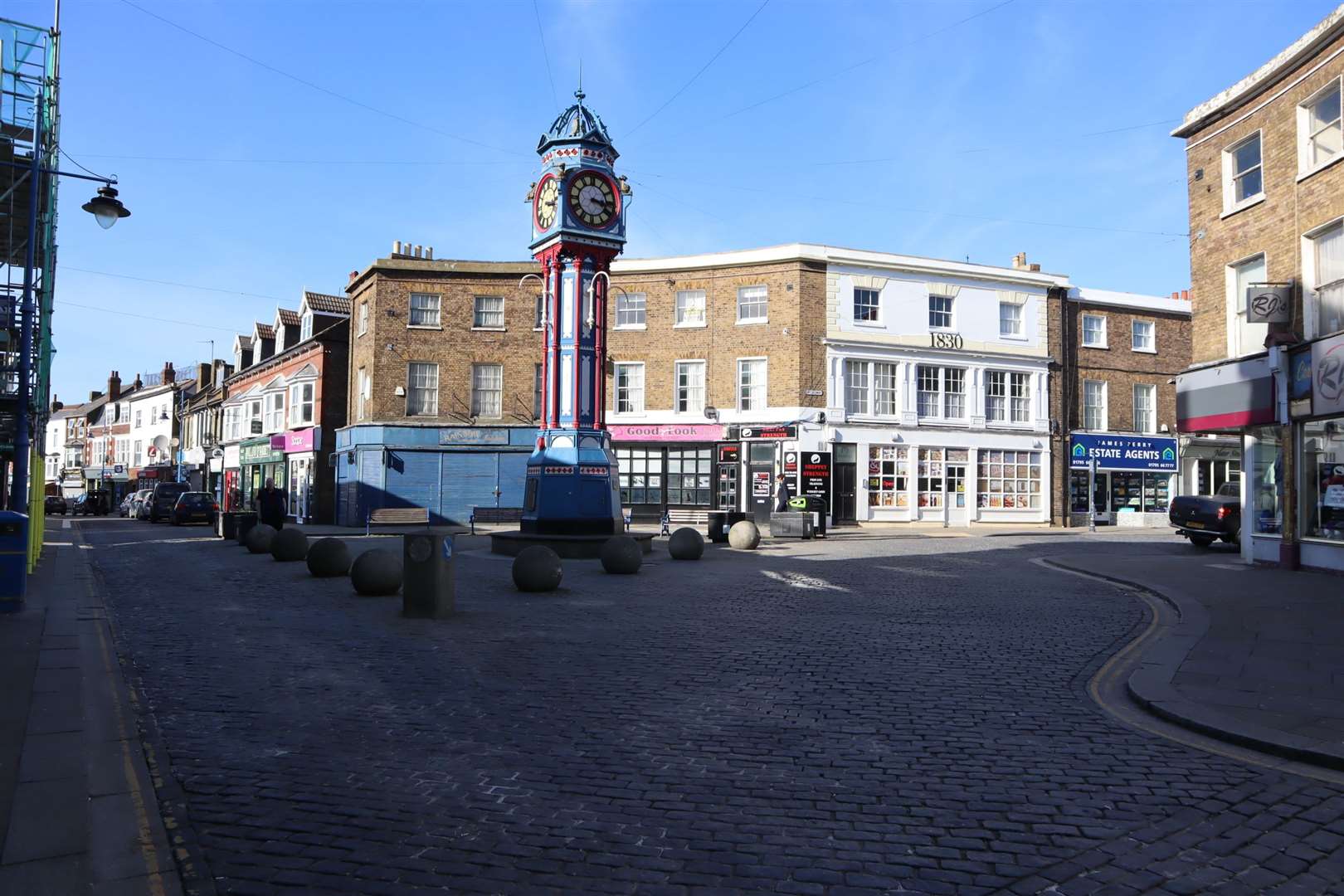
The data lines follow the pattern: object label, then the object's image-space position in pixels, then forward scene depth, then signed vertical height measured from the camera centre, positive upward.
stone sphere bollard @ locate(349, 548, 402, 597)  12.31 -1.27
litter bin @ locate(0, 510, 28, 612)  10.49 -0.96
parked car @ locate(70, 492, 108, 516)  57.31 -1.73
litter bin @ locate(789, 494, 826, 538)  26.64 -0.75
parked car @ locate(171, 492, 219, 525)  36.09 -1.20
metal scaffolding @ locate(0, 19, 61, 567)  15.91 +5.04
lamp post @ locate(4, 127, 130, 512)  13.02 +2.35
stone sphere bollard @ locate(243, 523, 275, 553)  19.53 -1.27
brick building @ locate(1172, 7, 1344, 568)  15.22 +3.43
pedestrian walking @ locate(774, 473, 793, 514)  26.89 -0.40
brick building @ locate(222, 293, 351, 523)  38.31 +3.18
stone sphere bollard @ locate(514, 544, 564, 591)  12.62 -1.23
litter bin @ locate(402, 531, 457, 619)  10.30 -1.08
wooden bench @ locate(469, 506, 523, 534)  33.94 -1.29
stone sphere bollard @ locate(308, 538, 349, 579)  14.96 -1.29
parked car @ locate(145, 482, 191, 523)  40.72 -1.07
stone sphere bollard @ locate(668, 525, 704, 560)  18.23 -1.27
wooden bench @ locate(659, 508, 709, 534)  32.25 -1.30
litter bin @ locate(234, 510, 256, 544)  23.52 -1.15
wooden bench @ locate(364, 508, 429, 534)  29.79 -1.25
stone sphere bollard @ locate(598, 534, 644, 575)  15.37 -1.25
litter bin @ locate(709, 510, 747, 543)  23.12 -1.13
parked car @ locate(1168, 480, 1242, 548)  21.69 -0.80
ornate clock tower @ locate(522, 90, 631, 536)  18.81 +3.19
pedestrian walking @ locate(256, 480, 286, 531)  23.36 -0.72
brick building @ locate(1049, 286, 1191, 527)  35.81 +3.11
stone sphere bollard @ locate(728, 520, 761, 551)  21.53 -1.27
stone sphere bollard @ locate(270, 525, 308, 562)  17.59 -1.27
